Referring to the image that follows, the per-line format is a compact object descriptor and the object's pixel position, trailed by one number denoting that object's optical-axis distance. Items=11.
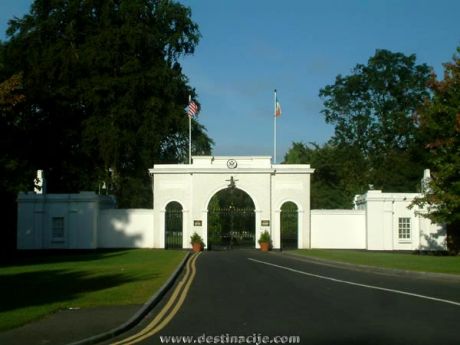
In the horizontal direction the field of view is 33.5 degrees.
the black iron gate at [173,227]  47.72
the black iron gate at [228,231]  52.34
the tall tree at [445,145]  38.53
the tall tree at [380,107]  69.25
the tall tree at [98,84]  55.47
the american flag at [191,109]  50.00
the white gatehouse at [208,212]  46.53
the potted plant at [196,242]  45.78
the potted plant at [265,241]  46.05
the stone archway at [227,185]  46.91
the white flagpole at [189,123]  51.22
